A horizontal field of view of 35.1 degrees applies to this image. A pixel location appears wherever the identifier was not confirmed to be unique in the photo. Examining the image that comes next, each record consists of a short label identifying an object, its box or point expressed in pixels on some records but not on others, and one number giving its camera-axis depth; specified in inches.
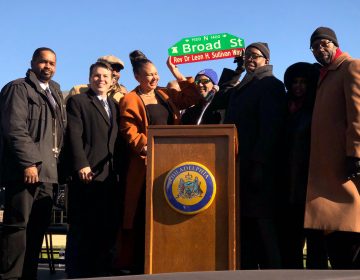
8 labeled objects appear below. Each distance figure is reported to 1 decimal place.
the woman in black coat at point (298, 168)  153.6
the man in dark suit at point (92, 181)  164.7
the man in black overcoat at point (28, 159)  153.9
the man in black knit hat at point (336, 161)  138.5
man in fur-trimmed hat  209.9
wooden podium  129.4
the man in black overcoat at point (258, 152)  151.6
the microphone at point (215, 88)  190.2
